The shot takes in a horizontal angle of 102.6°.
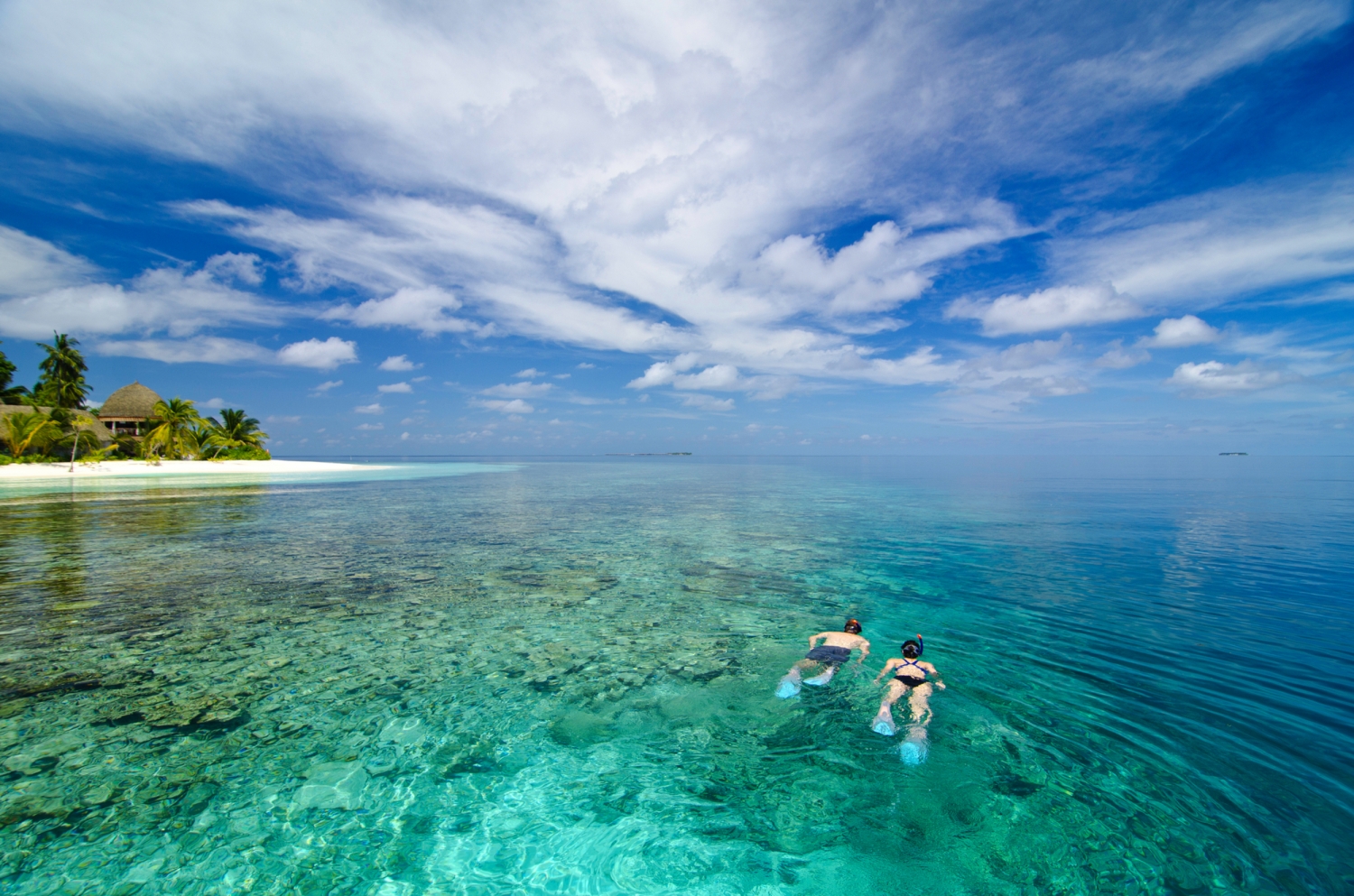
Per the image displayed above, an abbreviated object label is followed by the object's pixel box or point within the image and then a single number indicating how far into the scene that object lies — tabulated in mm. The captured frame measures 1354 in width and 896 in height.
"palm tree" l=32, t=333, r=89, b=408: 75875
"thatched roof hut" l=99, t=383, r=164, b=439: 78688
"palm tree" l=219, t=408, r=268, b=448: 86875
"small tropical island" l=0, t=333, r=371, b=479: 63000
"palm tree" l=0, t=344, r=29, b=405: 71875
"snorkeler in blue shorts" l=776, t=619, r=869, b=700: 10008
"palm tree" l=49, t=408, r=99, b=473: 64688
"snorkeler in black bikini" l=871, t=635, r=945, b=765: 8523
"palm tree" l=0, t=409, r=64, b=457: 60969
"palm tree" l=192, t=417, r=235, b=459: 81294
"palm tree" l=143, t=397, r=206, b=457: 73938
